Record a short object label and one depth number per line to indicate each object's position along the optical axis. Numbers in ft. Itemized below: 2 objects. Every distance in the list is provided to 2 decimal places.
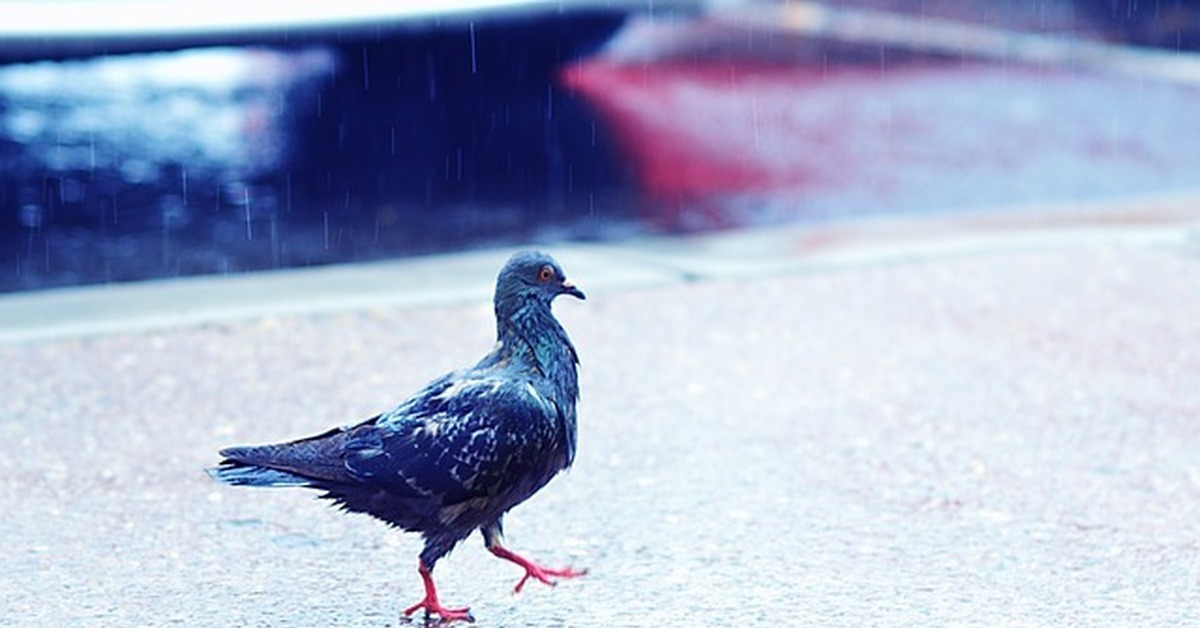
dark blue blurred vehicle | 57.11
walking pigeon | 28.12
